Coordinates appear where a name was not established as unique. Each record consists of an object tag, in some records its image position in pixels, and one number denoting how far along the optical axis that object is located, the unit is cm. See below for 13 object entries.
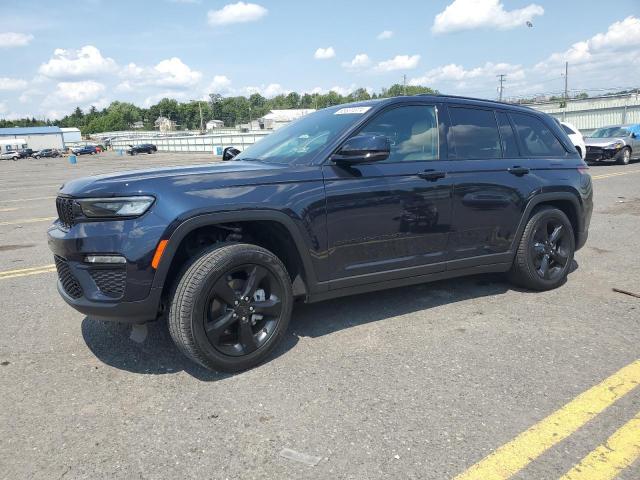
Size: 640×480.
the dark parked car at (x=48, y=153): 7288
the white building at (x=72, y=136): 12196
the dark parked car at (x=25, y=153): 7175
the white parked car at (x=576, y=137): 1563
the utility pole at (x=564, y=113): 3450
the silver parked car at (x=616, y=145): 1811
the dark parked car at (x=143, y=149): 6406
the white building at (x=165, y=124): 14662
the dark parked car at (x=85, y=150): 7271
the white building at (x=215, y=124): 13670
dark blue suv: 289
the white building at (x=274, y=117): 9988
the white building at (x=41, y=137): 10162
